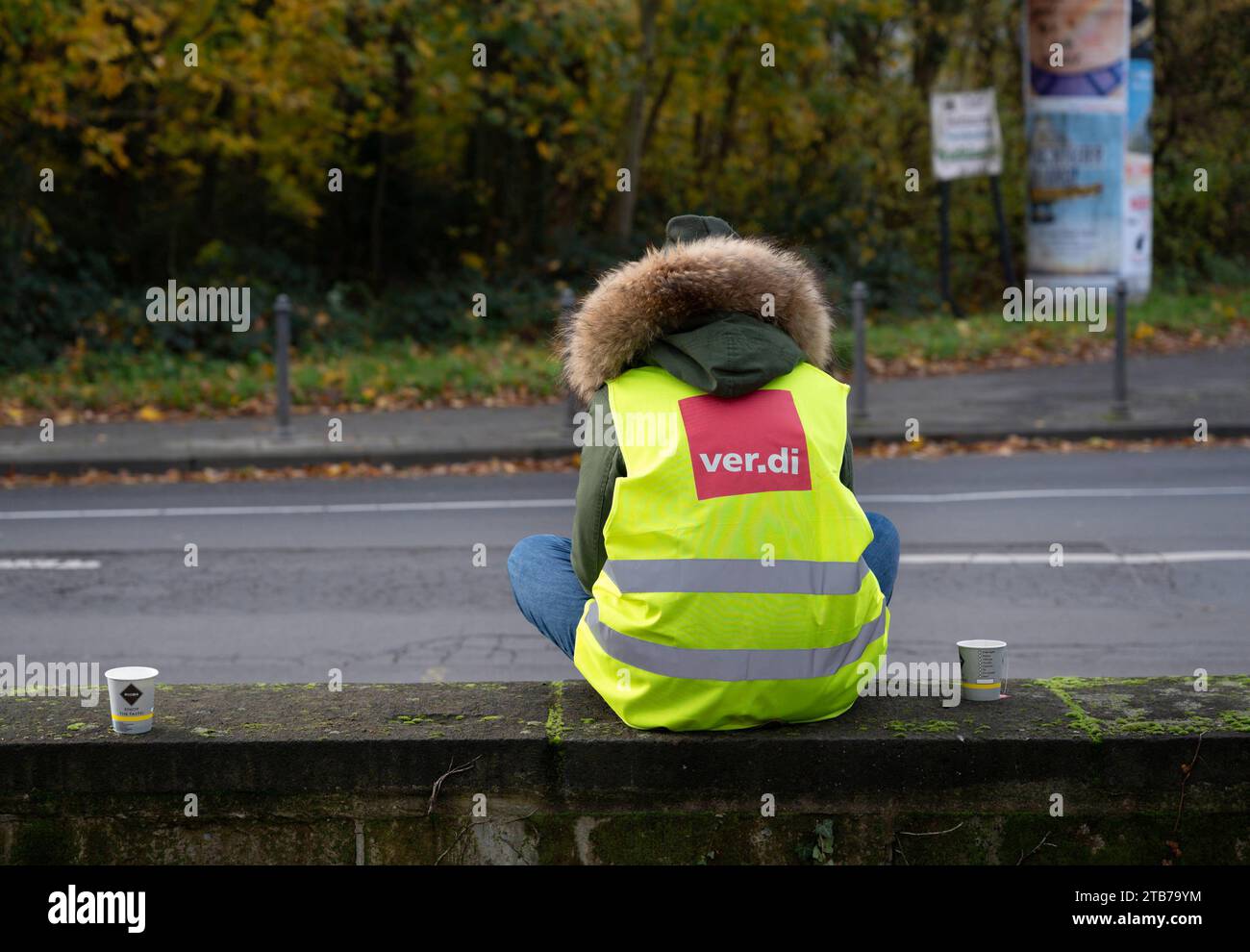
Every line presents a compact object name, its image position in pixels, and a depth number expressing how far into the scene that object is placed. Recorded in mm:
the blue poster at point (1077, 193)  19391
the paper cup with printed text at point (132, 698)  3613
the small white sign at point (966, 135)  19984
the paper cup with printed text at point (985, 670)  3883
